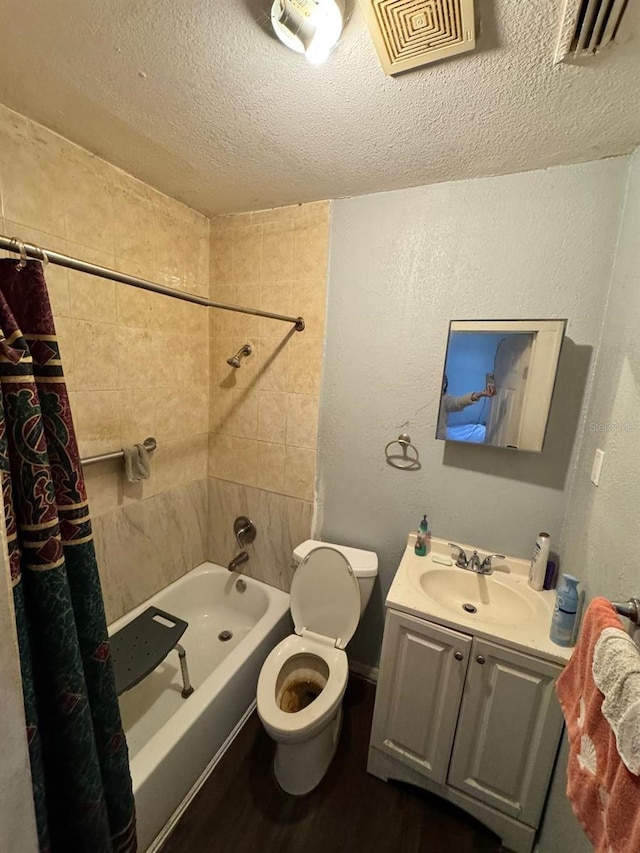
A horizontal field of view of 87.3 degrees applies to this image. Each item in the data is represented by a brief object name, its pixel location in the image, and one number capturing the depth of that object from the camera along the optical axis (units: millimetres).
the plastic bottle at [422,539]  1504
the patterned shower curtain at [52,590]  579
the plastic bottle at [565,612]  1021
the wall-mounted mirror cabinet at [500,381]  1225
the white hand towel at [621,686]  521
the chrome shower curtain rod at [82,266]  621
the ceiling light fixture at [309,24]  706
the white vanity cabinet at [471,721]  1084
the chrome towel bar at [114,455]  1388
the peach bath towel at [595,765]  528
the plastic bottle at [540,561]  1271
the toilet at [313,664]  1229
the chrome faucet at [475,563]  1393
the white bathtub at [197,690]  1122
